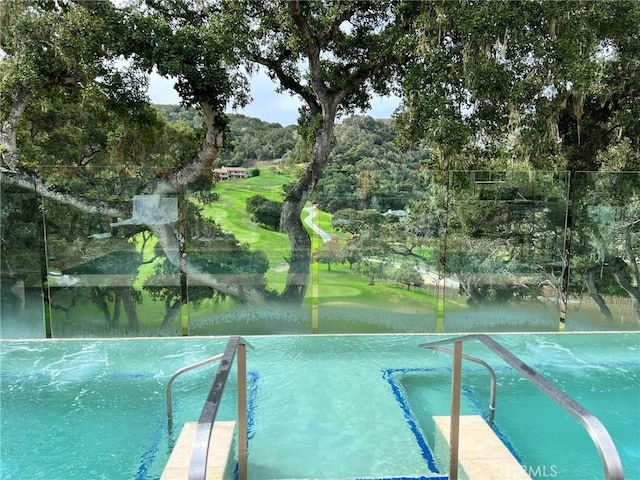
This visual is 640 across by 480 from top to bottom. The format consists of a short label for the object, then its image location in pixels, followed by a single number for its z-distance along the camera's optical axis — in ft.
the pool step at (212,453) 7.54
